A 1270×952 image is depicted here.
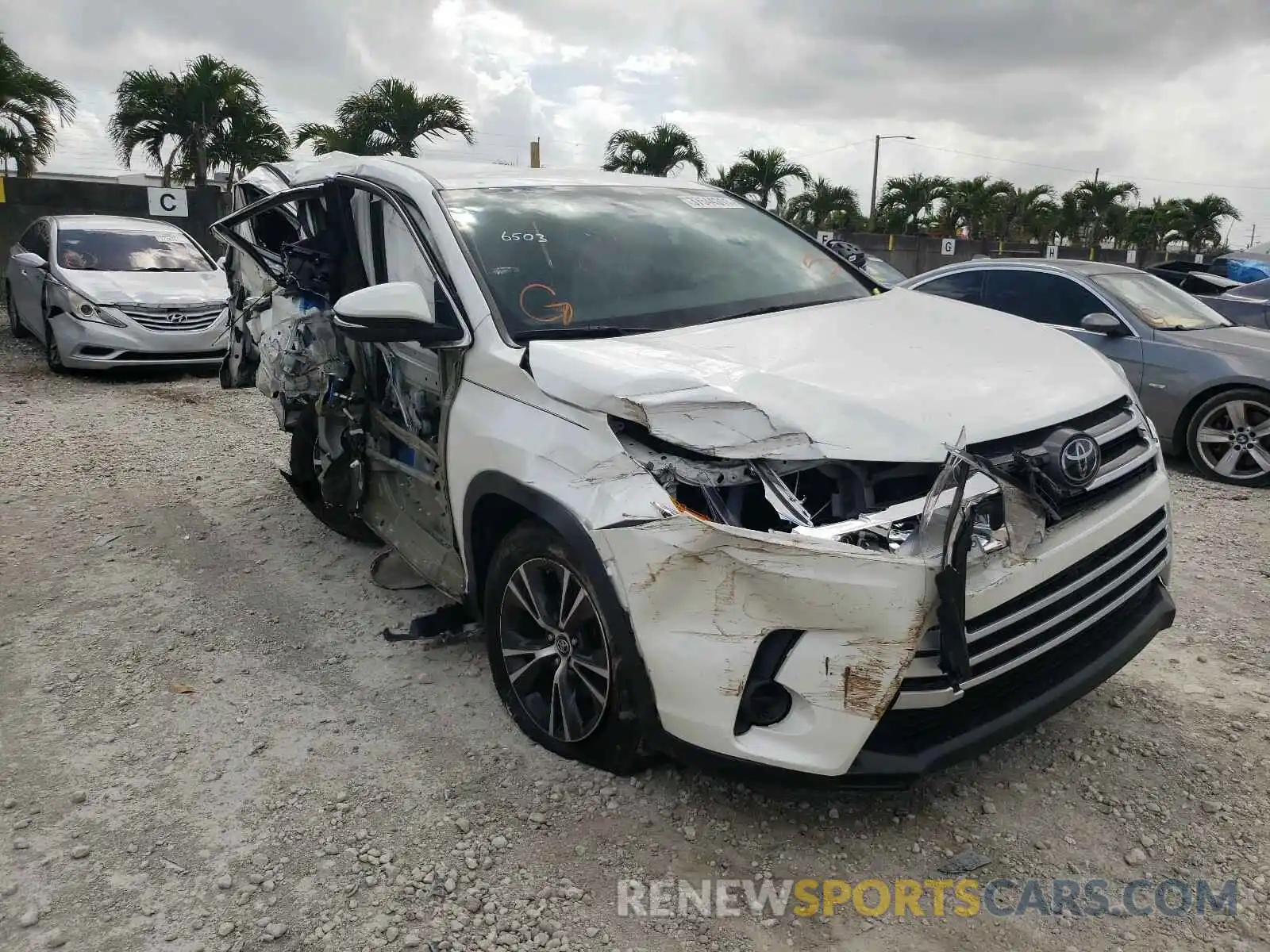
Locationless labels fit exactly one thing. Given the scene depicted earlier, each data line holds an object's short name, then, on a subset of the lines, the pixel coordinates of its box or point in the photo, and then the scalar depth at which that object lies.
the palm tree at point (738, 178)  28.72
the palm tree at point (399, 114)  19.98
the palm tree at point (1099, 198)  37.34
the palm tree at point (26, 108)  17.61
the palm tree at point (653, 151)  25.38
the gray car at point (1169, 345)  6.29
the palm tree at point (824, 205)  34.00
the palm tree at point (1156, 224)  40.69
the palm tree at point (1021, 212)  36.06
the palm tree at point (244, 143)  19.56
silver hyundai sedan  9.23
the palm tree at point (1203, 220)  40.53
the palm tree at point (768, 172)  28.59
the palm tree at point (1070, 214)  37.75
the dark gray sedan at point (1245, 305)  8.70
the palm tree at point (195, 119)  18.89
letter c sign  15.73
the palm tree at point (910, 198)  33.94
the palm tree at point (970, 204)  34.66
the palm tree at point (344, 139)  19.89
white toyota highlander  2.29
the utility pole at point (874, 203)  35.25
